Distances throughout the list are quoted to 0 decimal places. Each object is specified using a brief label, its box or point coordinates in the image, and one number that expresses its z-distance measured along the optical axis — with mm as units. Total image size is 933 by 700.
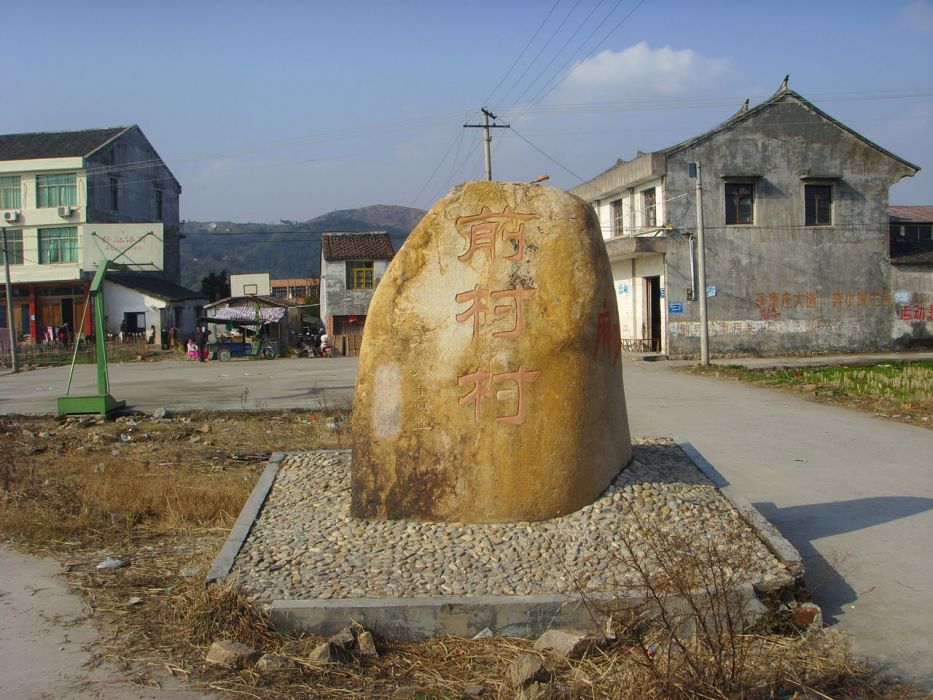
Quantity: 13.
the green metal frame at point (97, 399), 13672
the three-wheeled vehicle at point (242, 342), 33125
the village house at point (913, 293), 28453
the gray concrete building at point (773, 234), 26781
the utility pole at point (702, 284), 22656
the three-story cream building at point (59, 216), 36344
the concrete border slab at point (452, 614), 4480
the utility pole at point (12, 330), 27391
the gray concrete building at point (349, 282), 38812
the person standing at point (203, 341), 32438
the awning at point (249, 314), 35000
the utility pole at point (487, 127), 27781
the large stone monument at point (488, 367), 5621
